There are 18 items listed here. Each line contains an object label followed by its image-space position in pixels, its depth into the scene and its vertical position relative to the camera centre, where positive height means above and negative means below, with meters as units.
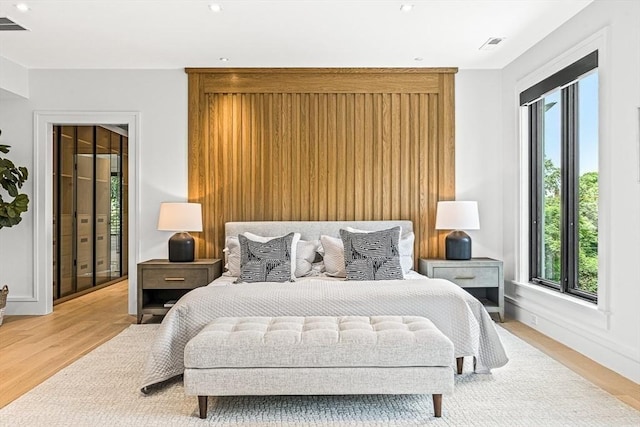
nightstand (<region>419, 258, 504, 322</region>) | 4.97 -0.59
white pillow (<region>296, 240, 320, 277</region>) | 4.87 -0.41
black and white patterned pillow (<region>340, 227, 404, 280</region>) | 4.44 -0.37
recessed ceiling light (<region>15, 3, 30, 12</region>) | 3.79 +1.54
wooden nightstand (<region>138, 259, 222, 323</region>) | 4.93 -0.60
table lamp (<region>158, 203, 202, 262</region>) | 5.02 -0.11
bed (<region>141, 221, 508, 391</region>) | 3.23 -0.62
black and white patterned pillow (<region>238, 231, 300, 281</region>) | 4.64 -0.26
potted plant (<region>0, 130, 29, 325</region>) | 5.00 +0.16
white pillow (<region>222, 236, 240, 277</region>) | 4.92 -0.41
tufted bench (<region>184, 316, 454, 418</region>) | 2.64 -0.79
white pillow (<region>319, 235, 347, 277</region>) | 4.80 -0.41
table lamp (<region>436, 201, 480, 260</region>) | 5.04 -0.10
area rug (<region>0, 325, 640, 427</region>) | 2.65 -1.07
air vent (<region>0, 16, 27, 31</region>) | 4.11 +1.54
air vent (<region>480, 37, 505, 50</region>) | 4.58 +1.54
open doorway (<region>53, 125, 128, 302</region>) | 6.60 +0.08
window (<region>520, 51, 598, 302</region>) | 3.98 +0.29
